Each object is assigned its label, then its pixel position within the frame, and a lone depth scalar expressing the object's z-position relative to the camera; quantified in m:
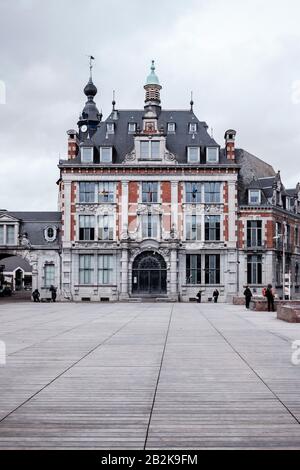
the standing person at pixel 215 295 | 59.56
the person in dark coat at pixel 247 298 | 44.04
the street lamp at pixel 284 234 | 63.88
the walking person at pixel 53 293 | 60.41
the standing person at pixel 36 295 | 60.09
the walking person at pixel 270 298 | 39.44
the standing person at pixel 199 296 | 60.44
